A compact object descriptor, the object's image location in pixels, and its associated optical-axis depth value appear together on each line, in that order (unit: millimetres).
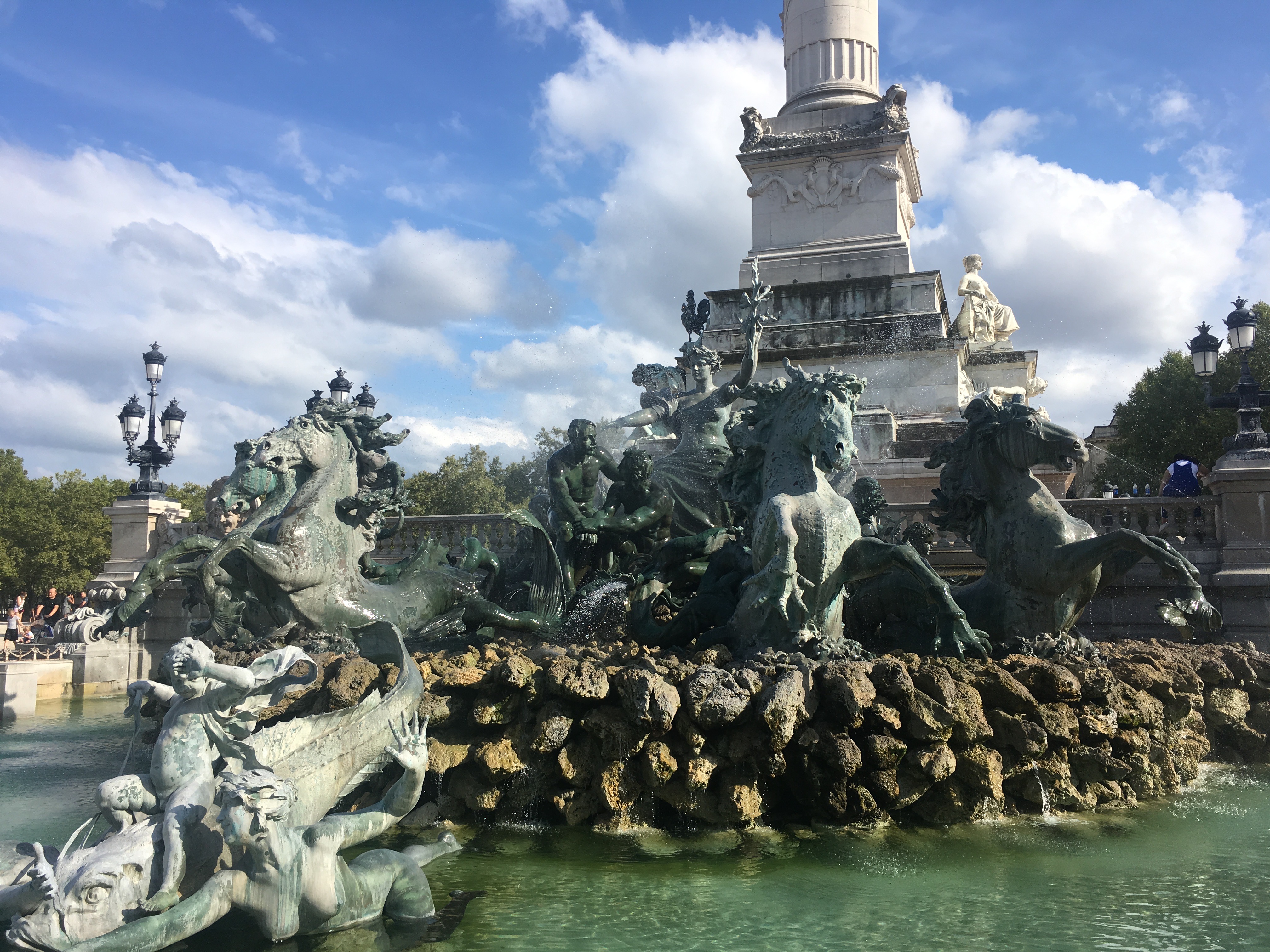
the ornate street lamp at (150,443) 16000
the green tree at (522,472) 37938
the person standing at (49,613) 18938
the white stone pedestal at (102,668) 12852
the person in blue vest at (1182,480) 13938
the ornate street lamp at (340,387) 14797
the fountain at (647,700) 3652
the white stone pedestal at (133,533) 15508
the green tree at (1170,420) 29578
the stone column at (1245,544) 10531
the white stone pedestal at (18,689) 10492
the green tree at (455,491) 41344
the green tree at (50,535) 36000
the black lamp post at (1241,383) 11305
